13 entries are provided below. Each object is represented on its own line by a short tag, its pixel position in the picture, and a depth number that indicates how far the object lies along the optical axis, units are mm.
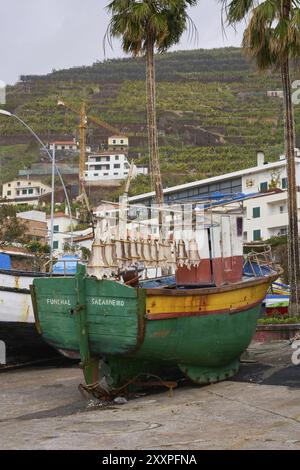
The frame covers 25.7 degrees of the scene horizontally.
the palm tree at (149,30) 18656
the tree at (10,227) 41531
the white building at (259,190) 42500
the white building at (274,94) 151000
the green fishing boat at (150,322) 10703
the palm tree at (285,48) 16453
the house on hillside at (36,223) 52888
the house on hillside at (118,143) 128913
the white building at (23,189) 102294
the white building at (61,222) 59500
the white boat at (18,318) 15055
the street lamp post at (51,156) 16998
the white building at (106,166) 112125
